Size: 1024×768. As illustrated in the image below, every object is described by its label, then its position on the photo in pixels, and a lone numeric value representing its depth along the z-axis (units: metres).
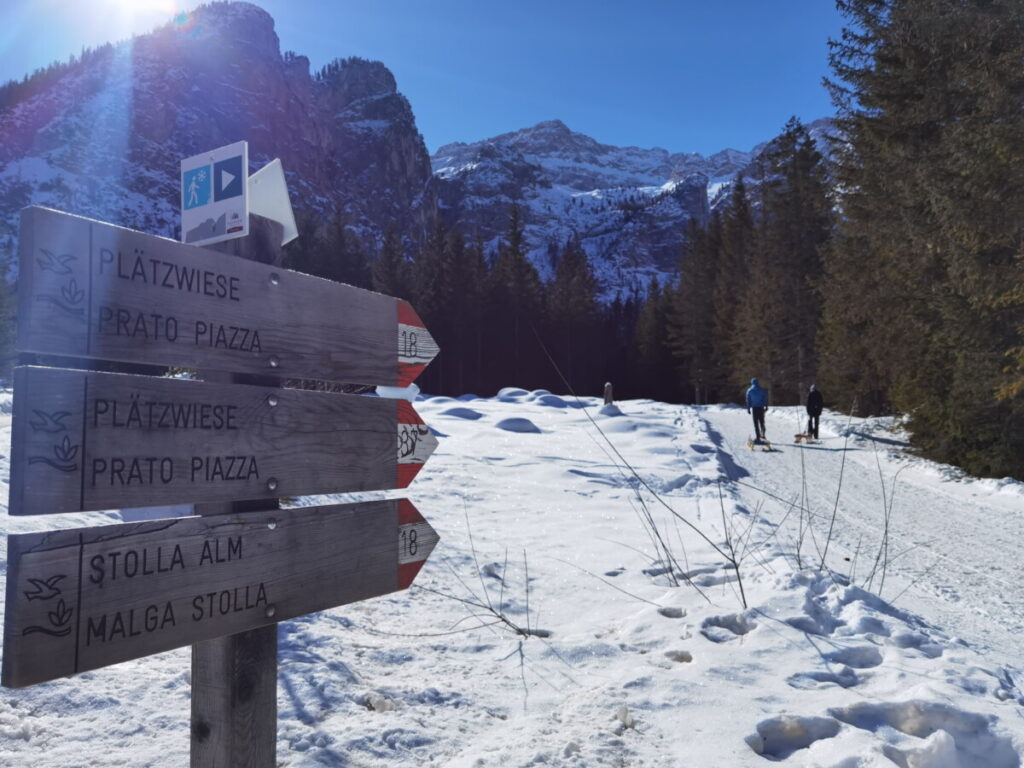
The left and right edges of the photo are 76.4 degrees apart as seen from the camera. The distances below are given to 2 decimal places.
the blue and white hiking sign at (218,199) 2.15
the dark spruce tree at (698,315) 44.47
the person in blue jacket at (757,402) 16.09
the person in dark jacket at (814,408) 17.17
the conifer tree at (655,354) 53.03
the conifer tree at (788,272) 31.83
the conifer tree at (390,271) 44.34
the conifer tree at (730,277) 40.94
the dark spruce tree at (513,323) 47.41
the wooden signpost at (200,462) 1.49
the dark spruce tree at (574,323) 51.84
